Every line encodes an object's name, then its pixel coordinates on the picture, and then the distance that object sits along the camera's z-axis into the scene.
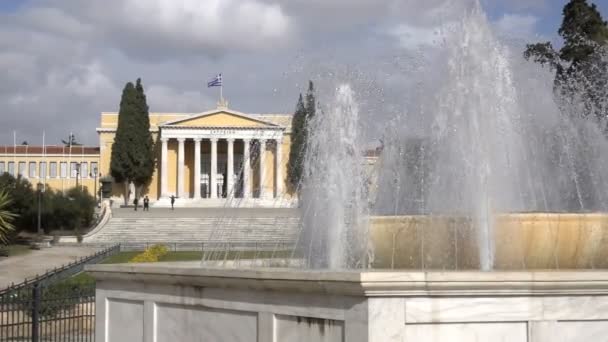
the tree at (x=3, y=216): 28.21
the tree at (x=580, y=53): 30.22
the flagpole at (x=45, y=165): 75.88
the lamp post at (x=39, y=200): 40.34
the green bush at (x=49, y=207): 41.81
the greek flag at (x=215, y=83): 65.00
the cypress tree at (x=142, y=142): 64.44
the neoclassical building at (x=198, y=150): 70.81
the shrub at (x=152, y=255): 21.34
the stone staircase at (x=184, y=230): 40.12
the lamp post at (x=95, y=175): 69.89
